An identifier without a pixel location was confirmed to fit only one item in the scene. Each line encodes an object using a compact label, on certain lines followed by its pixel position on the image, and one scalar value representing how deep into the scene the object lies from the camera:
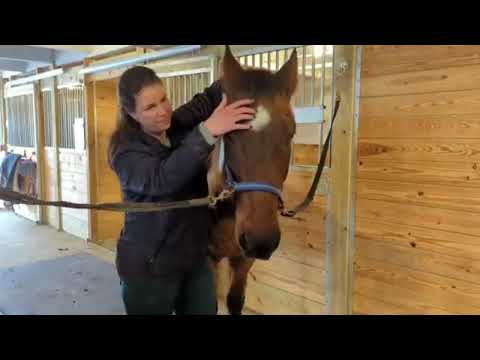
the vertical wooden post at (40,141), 5.07
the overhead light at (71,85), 4.36
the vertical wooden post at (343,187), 1.90
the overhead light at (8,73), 5.50
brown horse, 1.09
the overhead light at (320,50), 2.03
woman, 1.04
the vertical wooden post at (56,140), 4.79
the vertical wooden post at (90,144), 4.10
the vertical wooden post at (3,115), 6.09
